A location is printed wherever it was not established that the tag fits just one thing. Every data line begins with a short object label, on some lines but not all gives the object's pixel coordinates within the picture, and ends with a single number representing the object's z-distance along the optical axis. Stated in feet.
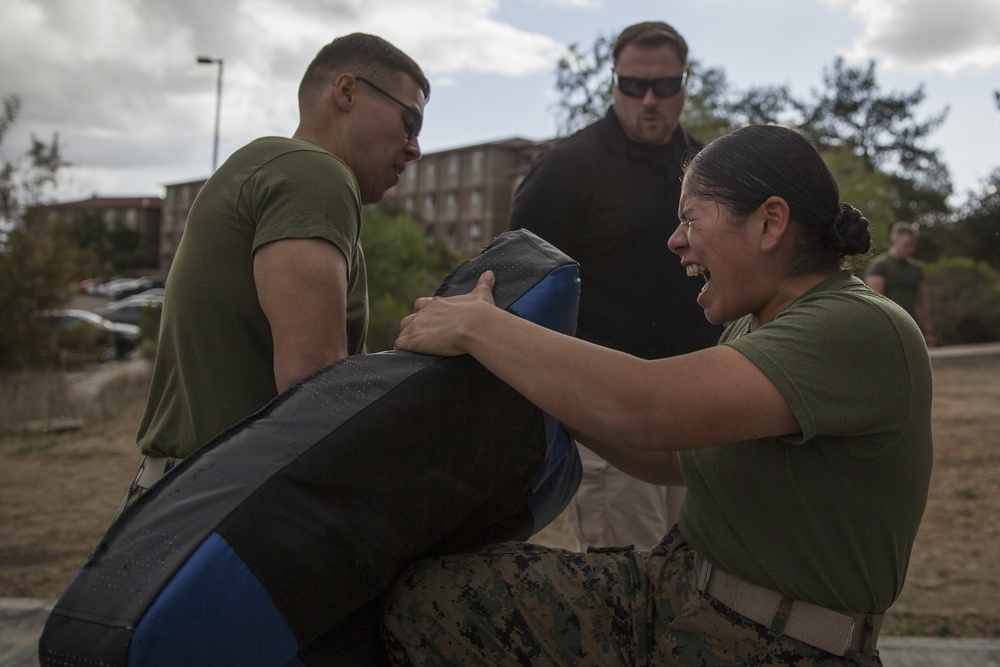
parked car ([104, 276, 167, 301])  158.67
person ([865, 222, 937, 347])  33.30
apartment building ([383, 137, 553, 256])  203.72
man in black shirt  11.84
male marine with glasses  6.23
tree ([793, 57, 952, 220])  164.66
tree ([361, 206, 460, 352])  54.05
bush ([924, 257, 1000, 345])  69.05
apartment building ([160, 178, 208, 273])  253.65
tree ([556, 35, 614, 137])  78.79
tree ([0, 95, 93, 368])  48.01
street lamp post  70.65
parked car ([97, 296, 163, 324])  103.76
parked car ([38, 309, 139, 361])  50.55
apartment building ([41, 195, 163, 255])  267.39
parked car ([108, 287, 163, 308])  116.53
